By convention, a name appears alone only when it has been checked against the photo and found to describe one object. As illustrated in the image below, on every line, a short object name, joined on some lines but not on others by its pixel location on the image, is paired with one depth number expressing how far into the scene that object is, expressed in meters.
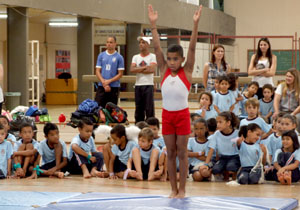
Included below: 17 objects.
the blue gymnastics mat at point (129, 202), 6.82
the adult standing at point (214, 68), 12.03
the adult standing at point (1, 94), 10.98
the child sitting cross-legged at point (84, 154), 10.28
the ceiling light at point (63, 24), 30.50
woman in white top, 12.35
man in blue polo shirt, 12.99
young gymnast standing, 7.20
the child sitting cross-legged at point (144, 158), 9.78
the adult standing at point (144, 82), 12.69
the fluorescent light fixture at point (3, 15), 25.84
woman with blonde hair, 11.50
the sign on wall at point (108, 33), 30.54
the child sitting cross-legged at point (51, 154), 10.12
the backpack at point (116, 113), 13.45
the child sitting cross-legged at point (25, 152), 10.02
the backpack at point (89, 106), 13.91
